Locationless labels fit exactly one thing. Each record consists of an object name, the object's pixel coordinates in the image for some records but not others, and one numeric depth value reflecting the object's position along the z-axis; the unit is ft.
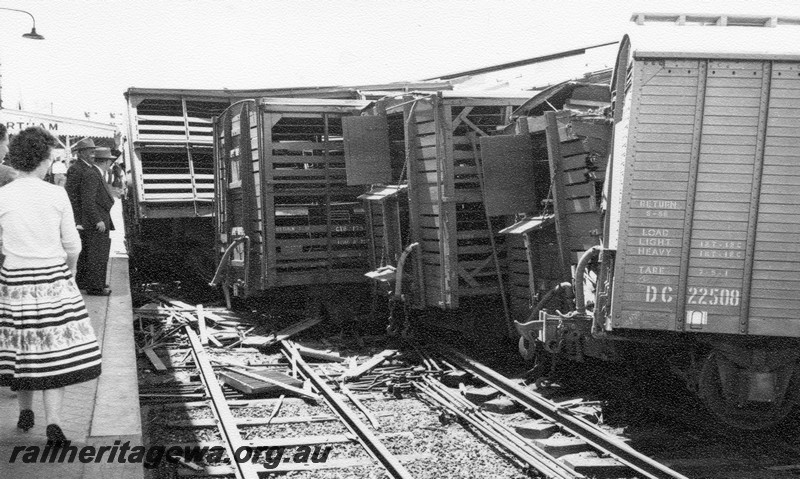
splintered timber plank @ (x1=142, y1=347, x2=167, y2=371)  31.60
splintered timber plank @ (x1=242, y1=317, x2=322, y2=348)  36.82
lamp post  63.57
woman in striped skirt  16.14
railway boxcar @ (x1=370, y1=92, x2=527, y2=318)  32.37
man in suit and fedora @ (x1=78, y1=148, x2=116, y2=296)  32.17
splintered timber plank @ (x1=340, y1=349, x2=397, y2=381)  30.68
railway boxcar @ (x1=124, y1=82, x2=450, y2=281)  52.08
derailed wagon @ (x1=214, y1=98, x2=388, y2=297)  39.27
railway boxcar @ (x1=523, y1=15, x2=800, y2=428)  21.52
